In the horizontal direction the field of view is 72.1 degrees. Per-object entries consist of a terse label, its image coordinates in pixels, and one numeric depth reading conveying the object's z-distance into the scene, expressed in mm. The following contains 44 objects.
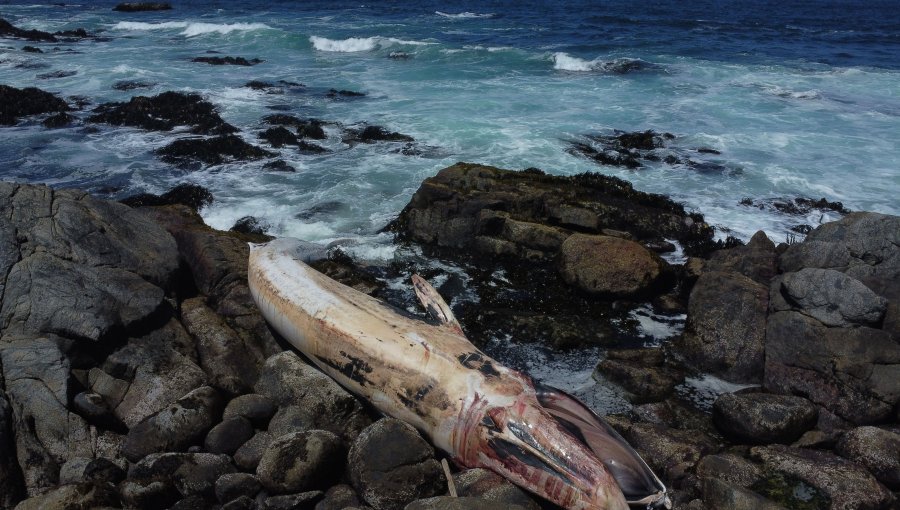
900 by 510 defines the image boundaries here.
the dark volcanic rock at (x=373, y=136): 17156
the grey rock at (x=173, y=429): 5863
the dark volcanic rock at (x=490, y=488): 5180
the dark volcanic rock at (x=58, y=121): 18250
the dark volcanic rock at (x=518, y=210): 10539
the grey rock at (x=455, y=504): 4680
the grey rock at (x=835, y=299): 7430
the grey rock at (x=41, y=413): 5621
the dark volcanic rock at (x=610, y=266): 9047
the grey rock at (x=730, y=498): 5027
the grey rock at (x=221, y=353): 6805
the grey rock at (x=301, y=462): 5336
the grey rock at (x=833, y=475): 5406
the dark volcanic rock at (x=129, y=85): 22792
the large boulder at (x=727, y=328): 7609
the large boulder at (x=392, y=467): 5277
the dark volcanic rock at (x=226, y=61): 28031
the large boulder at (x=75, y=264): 6711
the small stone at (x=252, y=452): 5715
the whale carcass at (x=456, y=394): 5246
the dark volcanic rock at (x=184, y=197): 12273
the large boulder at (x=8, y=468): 5234
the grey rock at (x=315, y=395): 6356
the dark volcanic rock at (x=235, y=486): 5312
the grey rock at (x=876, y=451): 5770
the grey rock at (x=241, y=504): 5137
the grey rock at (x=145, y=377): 6406
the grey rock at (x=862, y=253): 8453
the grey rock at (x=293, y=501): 5191
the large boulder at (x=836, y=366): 6742
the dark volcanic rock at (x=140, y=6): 47906
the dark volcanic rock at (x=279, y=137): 16922
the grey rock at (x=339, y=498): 5246
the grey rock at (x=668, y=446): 5940
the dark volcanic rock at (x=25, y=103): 19094
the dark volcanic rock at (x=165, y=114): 18172
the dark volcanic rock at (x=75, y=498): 4855
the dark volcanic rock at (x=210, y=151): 15688
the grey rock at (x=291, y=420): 6090
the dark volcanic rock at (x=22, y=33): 33812
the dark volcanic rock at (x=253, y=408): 6258
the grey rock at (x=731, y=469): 5641
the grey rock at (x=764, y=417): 6223
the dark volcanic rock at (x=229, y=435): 5902
